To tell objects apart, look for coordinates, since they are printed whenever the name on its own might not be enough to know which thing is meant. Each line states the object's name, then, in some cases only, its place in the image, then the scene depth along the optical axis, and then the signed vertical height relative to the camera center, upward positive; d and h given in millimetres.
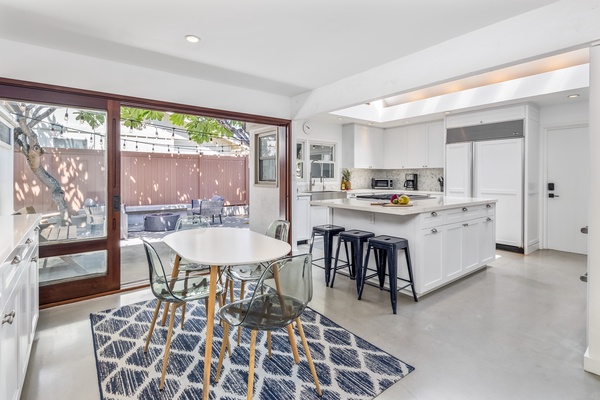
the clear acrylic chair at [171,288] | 1963 -666
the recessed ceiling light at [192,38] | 2772 +1416
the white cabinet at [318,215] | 6047 -411
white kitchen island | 3166 -394
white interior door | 5000 +103
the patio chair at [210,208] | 8266 -354
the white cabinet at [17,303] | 1332 -578
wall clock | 6360 +1386
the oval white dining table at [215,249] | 1793 -375
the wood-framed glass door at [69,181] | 3025 +140
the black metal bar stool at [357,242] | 3286 -508
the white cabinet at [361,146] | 6832 +1095
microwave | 7414 +274
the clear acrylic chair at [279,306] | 1739 -692
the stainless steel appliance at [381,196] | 6422 -32
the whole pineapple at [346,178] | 7008 +377
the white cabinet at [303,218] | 5801 -440
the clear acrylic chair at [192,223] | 3447 -317
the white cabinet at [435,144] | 6348 +1044
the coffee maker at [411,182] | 7113 +286
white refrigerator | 5078 +304
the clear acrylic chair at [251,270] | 2525 -655
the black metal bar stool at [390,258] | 2920 -660
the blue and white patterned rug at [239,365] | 1843 -1145
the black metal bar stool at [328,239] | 3709 -533
